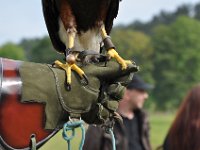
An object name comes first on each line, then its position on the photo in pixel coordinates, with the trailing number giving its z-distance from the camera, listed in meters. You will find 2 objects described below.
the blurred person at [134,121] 4.61
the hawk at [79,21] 3.31
